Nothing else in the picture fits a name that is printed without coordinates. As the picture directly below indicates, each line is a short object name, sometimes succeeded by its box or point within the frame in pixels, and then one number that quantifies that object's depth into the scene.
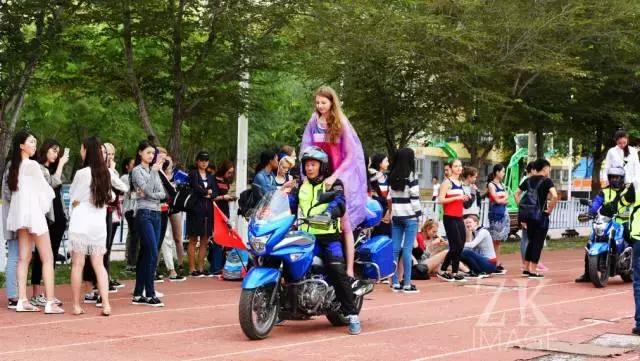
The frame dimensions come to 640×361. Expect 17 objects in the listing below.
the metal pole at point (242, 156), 20.44
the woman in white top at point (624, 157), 14.73
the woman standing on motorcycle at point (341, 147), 9.78
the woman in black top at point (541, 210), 15.81
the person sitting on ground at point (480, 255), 16.30
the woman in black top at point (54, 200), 11.56
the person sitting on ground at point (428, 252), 15.65
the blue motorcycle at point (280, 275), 8.98
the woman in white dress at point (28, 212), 10.84
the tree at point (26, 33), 15.16
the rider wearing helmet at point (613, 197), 14.39
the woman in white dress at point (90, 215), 10.59
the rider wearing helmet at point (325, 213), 9.45
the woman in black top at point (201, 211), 15.18
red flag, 12.59
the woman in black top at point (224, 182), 15.73
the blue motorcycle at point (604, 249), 14.52
